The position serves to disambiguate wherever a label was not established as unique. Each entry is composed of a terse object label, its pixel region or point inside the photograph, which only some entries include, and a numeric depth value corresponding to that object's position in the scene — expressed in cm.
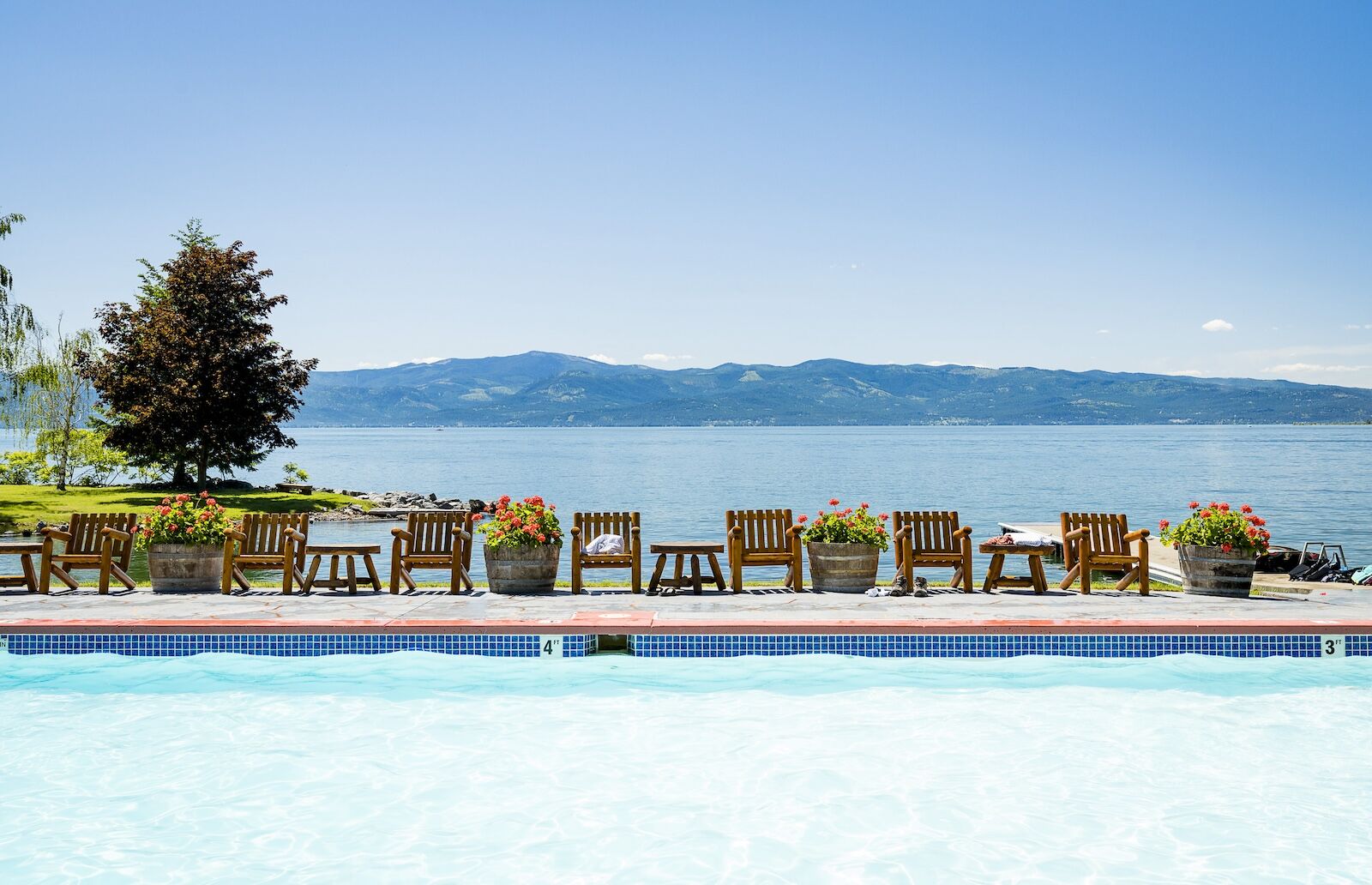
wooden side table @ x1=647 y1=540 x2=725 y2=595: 1124
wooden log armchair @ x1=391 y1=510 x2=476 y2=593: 1154
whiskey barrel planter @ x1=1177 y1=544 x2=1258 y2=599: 1120
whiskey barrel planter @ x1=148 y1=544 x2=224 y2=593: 1152
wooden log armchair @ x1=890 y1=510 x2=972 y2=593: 1146
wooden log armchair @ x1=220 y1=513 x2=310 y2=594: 1134
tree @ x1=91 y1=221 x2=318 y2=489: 3491
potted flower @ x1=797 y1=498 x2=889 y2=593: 1166
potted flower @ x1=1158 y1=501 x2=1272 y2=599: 1116
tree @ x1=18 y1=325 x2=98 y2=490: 4056
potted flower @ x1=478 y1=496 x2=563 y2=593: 1143
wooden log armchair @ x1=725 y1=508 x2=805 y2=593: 1162
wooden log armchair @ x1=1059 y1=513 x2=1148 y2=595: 1145
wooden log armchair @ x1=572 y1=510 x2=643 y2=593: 1157
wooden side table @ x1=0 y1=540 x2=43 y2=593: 1149
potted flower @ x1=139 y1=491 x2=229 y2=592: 1152
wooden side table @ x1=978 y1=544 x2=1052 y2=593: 1150
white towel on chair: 1189
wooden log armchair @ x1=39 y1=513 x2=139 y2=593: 1147
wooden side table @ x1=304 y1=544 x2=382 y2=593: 1120
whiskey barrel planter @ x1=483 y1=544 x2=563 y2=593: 1143
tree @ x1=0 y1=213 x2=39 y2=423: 2730
